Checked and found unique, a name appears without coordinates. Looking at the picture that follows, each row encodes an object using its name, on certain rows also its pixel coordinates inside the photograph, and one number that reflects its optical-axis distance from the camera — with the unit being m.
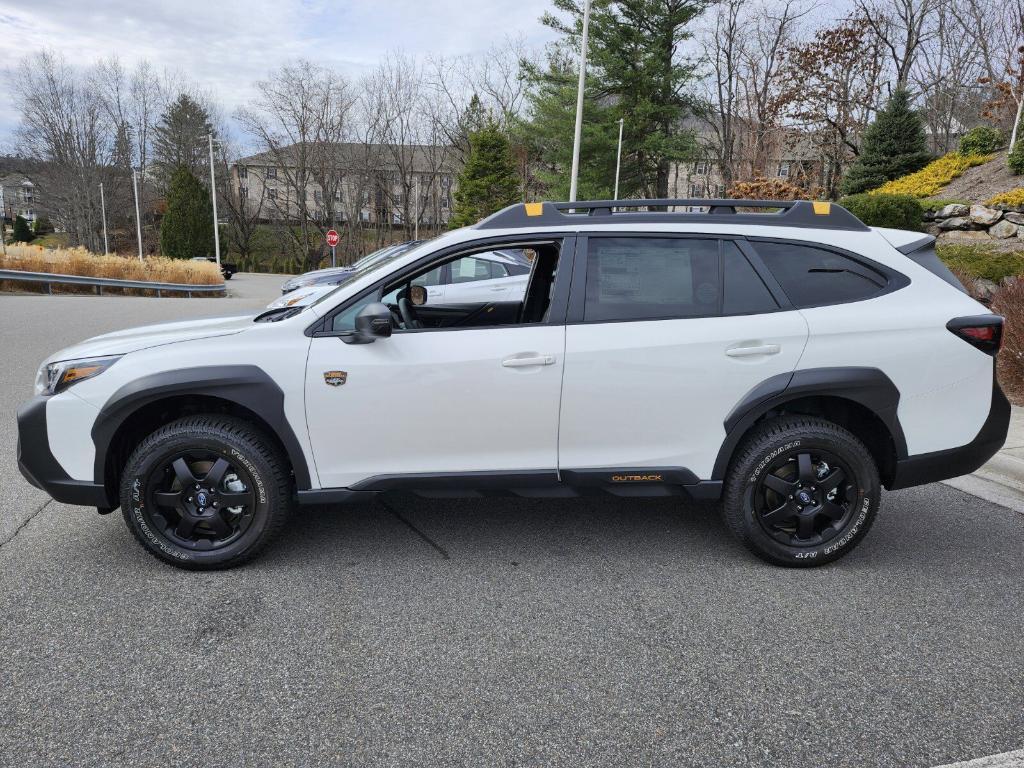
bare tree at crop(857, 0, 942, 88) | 34.84
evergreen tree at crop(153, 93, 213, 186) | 63.16
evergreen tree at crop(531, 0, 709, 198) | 36.28
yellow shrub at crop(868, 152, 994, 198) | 20.44
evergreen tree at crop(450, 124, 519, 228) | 35.47
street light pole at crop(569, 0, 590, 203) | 18.56
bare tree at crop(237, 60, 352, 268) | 52.59
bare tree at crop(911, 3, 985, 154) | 35.19
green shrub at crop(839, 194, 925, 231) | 16.23
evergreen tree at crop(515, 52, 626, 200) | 36.72
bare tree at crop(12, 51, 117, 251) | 61.04
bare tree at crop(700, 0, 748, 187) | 46.34
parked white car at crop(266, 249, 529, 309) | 9.00
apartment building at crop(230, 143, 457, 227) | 54.91
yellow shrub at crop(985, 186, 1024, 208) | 15.52
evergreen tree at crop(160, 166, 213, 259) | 48.22
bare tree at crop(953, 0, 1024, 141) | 22.22
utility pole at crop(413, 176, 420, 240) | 58.36
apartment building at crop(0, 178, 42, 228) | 104.56
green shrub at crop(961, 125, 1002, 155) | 21.42
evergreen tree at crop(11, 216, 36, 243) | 70.84
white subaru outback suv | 3.38
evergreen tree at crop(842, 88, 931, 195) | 22.94
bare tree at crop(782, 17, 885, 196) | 31.52
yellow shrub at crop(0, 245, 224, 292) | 20.94
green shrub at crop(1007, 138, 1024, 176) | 17.84
